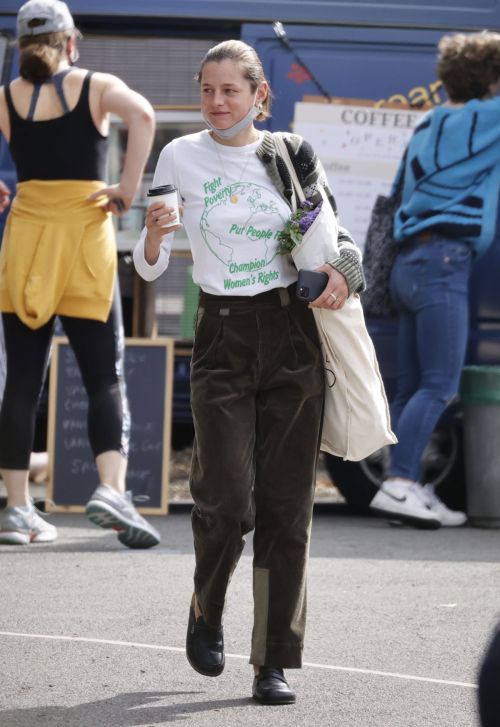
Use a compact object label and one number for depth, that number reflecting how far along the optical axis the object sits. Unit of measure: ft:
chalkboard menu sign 52.42
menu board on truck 52.29
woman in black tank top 42.04
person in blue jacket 48.44
